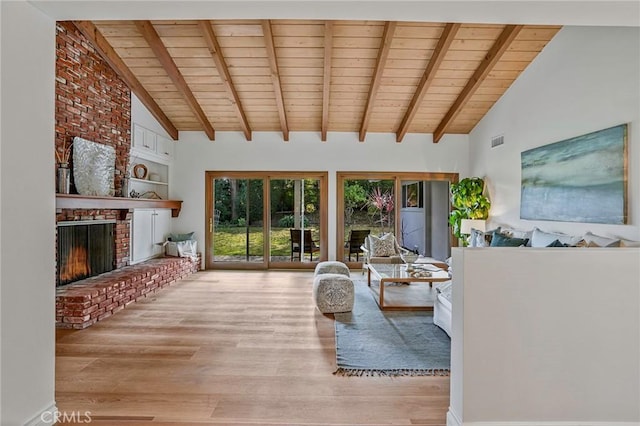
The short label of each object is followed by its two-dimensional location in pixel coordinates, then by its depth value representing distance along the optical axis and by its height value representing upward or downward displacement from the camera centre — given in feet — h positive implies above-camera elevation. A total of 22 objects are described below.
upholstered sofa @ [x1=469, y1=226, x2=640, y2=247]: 10.32 -0.97
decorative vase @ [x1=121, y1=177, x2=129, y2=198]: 16.79 +1.23
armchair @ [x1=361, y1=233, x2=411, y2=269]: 19.13 -2.11
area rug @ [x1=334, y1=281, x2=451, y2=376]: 8.69 -3.94
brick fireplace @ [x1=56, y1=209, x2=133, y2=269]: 15.29 -0.69
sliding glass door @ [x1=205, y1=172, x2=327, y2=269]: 22.67 -0.26
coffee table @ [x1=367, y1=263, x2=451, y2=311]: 13.58 -2.62
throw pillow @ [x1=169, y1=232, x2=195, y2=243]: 21.40 -1.59
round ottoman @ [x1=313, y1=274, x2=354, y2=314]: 13.07 -3.18
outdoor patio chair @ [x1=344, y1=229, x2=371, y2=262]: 22.70 -1.85
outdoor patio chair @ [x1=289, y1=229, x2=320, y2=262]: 22.90 -2.13
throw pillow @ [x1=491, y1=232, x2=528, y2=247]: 13.41 -1.13
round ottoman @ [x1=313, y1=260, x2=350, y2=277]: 15.43 -2.59
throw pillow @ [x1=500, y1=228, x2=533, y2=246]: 14.90 -0.95
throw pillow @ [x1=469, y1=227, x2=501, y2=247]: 16.49 -1.22
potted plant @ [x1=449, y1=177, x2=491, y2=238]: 19.94 +0.66
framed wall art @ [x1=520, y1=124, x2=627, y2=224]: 10.94 +1.27
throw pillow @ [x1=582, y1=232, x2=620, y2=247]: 9.94 -0.81
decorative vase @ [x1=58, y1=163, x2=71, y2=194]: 12.87 +1.27
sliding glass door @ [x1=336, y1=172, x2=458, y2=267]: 22.82 +0.30
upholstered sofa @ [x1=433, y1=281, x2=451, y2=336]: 10.69 -3.12
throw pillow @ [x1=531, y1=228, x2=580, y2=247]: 12.39 -0.93
